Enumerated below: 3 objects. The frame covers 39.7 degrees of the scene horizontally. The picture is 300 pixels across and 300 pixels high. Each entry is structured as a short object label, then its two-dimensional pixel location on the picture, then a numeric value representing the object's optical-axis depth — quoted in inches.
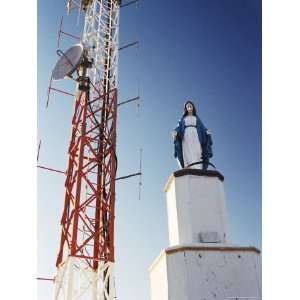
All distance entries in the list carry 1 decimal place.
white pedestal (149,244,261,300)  143.4
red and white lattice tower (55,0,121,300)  269.7
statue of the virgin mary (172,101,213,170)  181.5
